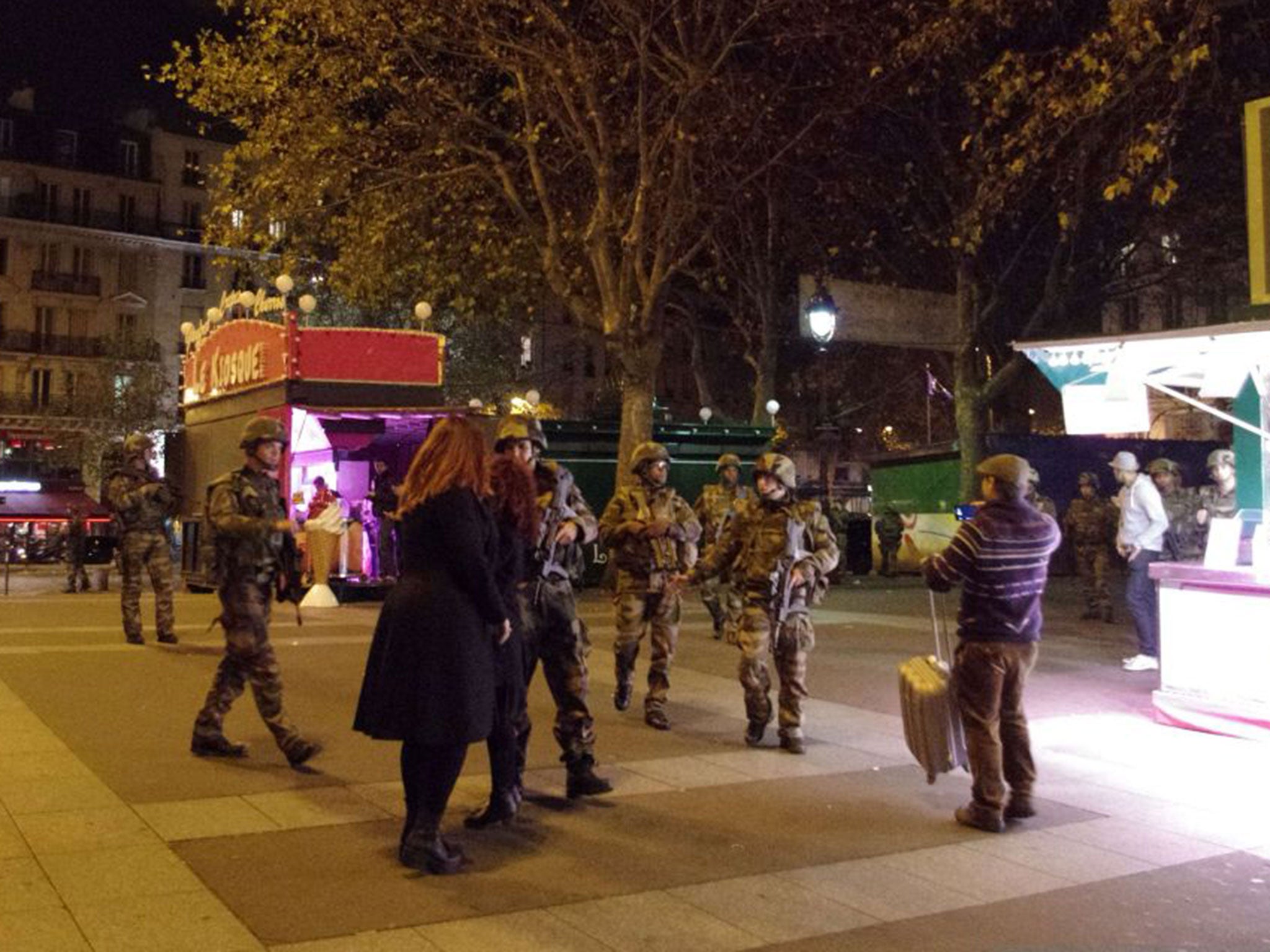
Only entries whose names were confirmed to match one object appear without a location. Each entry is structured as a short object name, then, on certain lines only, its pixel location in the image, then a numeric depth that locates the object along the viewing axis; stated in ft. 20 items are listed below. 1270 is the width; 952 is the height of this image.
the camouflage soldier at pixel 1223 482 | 34.09
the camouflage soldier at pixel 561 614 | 21.03
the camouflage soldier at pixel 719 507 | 41.09
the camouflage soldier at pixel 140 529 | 38.78
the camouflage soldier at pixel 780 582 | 25.04
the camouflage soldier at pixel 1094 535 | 50.90
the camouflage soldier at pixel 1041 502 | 46.50
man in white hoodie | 37.35
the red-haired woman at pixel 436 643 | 16.12
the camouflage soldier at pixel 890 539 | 82.64
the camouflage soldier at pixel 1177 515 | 38.97
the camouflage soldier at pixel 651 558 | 27.84
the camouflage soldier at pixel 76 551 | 64.80
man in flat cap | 19.94
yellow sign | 29.84
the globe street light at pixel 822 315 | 49.26
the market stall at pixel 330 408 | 57.26
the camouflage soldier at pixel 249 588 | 22.44
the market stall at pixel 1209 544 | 26.66
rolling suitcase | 20.57
